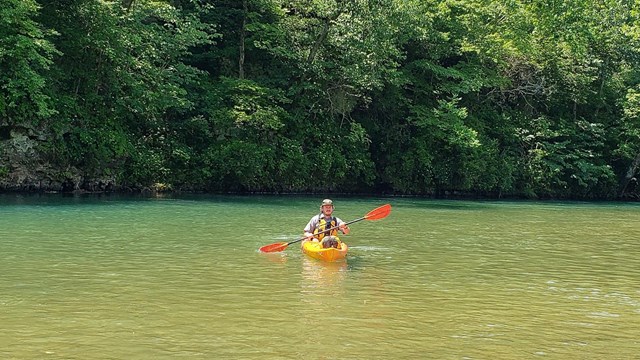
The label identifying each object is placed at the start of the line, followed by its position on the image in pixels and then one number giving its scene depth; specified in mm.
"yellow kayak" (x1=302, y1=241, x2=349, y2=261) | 12562
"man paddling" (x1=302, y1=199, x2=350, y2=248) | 13388
